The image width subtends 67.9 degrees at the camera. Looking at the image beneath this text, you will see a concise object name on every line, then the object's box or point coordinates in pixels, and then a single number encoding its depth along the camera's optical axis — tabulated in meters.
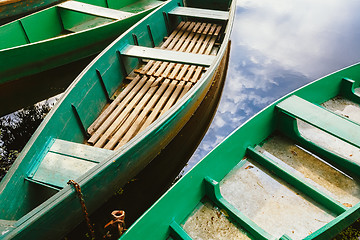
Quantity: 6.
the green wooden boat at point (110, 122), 2.69
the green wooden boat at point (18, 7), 6.64
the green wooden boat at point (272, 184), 2.63
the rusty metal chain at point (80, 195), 2.58
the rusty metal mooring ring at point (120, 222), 2.43
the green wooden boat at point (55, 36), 5.27
